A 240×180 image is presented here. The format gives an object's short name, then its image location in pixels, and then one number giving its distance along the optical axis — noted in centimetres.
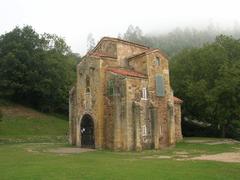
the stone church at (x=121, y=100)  3544
